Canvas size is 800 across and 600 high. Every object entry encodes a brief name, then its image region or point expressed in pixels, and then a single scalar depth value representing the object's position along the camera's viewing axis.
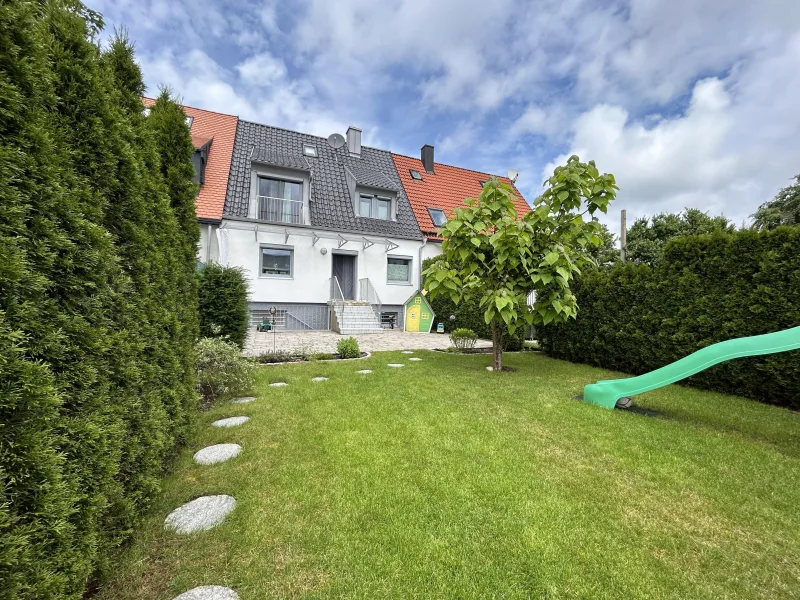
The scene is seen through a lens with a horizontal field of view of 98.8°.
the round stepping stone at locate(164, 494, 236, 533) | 2.05
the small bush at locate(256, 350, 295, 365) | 7.15
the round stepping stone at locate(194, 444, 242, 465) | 2.90
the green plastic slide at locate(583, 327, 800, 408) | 3.34
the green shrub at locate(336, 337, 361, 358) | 7.67
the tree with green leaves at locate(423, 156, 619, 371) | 5.65
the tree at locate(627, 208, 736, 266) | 20.78
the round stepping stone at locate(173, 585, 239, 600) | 1.54
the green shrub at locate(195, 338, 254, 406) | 4.54
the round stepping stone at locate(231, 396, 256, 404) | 4.45
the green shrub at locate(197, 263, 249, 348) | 7.04
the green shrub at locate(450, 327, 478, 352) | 9.09
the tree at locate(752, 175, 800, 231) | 21.16
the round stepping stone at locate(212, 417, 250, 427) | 3.68
